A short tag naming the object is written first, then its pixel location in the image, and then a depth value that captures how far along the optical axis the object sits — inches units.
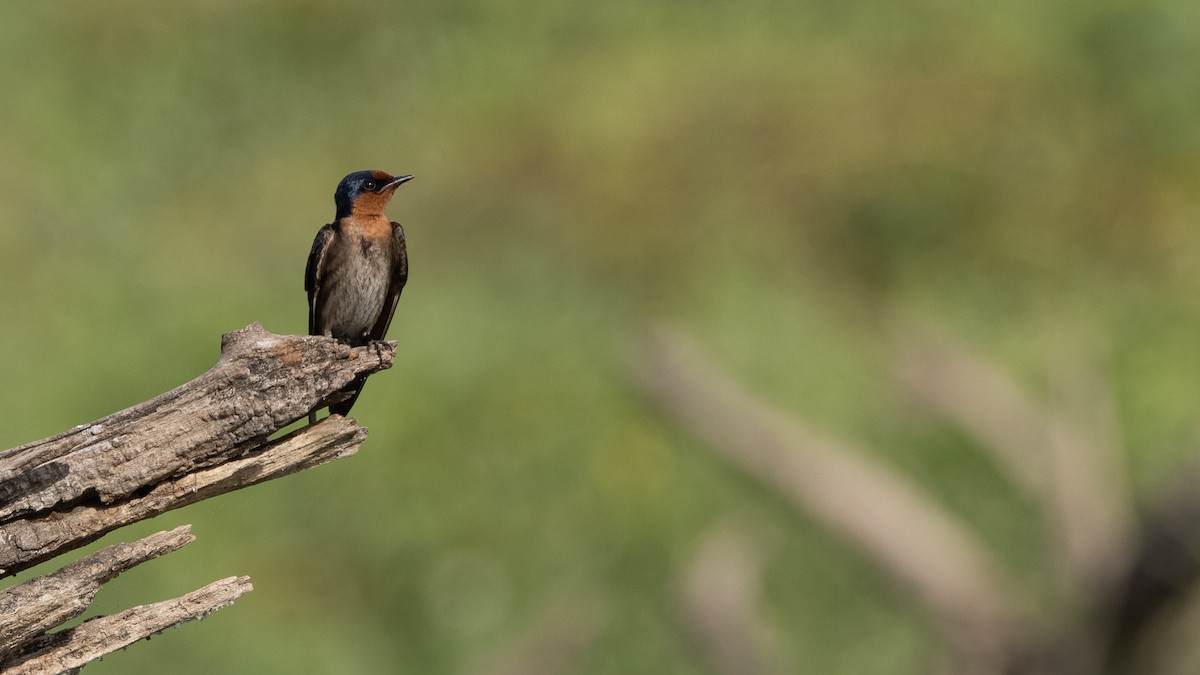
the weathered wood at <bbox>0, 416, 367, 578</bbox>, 339.9
